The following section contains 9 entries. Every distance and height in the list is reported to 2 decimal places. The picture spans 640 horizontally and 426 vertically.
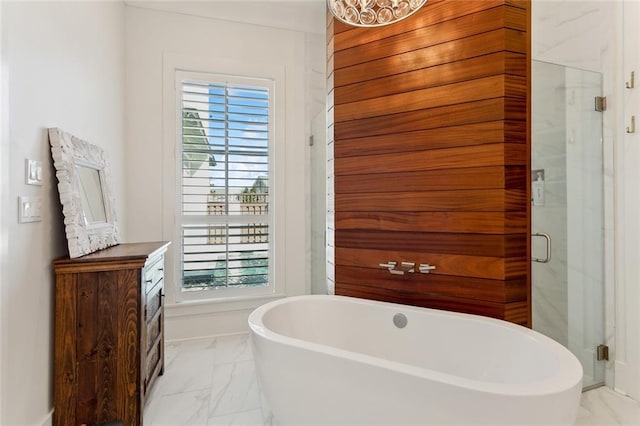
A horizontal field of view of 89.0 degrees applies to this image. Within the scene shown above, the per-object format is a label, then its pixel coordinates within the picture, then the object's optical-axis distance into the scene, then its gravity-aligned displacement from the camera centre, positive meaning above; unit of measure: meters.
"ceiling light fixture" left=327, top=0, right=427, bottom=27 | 1.64 +1.04
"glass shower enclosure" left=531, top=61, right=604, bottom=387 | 2.08 +0.01
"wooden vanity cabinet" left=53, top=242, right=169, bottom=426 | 1.56 -0.62
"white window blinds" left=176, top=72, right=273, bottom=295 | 2.89 +0.28
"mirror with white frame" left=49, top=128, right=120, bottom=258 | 1.63 +0.11
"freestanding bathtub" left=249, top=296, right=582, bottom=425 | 1.03 -0.63
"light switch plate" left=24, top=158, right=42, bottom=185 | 1.43 +0.19
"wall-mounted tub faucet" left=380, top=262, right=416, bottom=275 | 1.91 -0.33
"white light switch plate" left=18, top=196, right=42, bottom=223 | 1.38 +0.02
